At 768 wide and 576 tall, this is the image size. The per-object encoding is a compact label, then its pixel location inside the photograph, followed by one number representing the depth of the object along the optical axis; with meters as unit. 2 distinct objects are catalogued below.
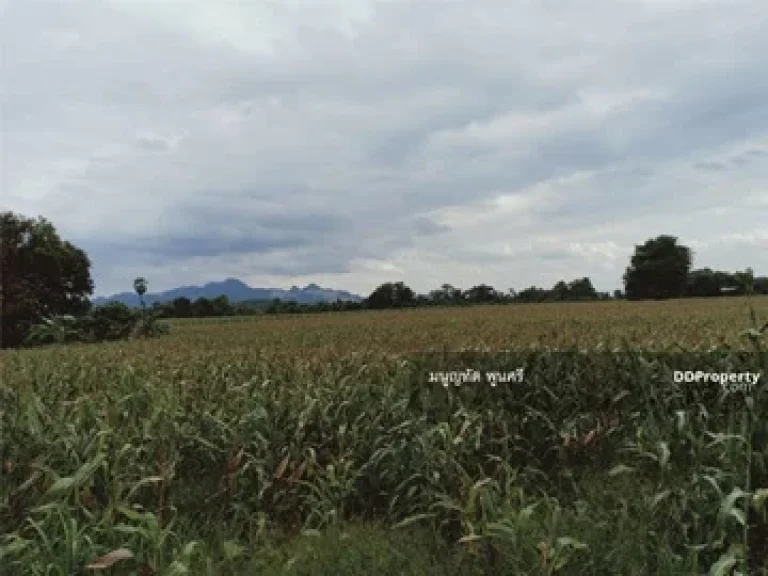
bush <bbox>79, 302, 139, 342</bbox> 31.09
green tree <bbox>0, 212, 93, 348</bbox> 37.28
